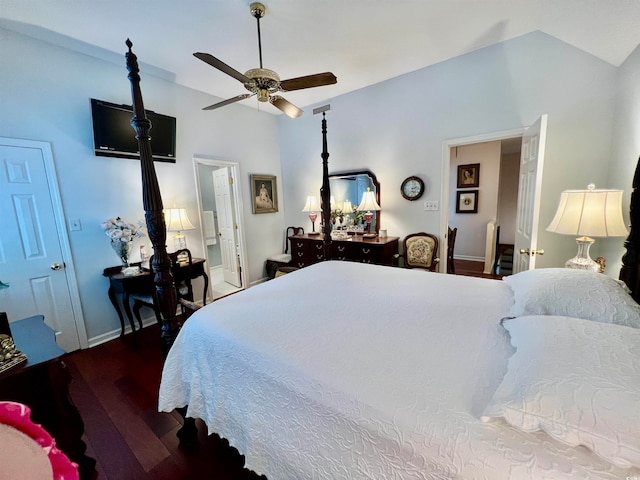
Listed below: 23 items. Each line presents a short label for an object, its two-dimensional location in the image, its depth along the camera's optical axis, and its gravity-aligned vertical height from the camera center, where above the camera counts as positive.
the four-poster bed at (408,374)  0.64 -0.59
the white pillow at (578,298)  1.06 -0.47
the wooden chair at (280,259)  4.32 -0.91
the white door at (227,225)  4.03 -0.30
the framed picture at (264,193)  4.19 +0.19
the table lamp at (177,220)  2.95 -0.13
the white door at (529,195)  2.11 -0.01
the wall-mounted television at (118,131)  2.50 +0.81
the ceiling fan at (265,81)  1.84 +0.90
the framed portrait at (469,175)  5.08 +0.41
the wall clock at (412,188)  3.35 +0.14
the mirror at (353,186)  3.72 +0.21
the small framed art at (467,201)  5.21 -0.10
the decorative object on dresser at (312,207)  4.04 -0.06
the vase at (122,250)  2.63 -0.39
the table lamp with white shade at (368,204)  3.58 -0.05
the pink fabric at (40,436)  0.40 -0.35
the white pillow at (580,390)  0.59 -0.50
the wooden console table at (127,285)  2.58 -0.76
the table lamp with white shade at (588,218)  1.62 -0.17
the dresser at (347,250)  3.32 -0.65
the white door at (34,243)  2.15 -0.25
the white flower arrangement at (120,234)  2.58 -0.23
